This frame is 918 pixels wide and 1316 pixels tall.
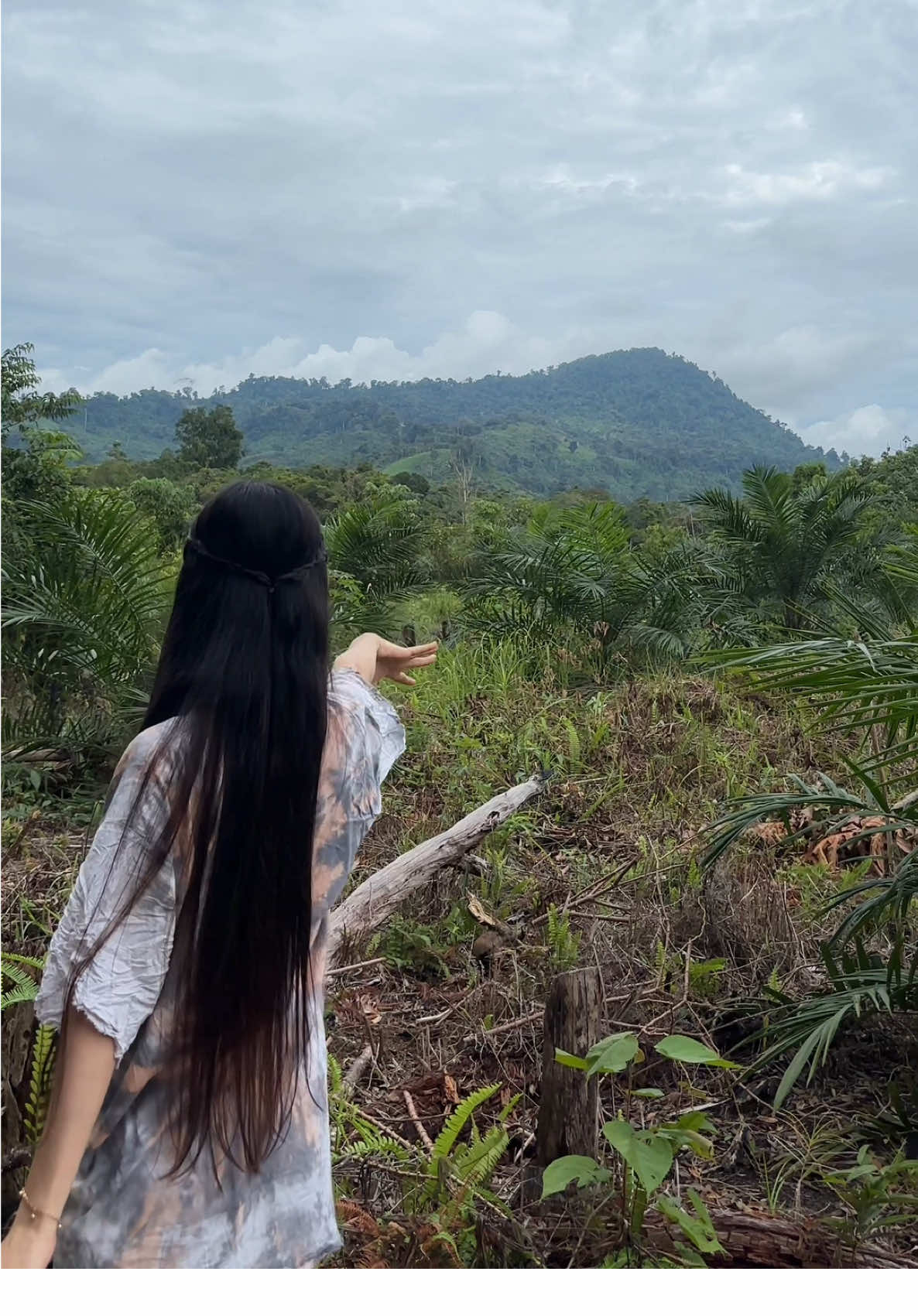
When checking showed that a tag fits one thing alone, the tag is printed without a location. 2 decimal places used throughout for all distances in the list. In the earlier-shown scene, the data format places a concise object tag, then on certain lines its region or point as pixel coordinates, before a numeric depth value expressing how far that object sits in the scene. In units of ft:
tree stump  5.74
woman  2.97
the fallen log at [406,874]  8.61
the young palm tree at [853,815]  5.78
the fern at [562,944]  8.50
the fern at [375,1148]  5.60
